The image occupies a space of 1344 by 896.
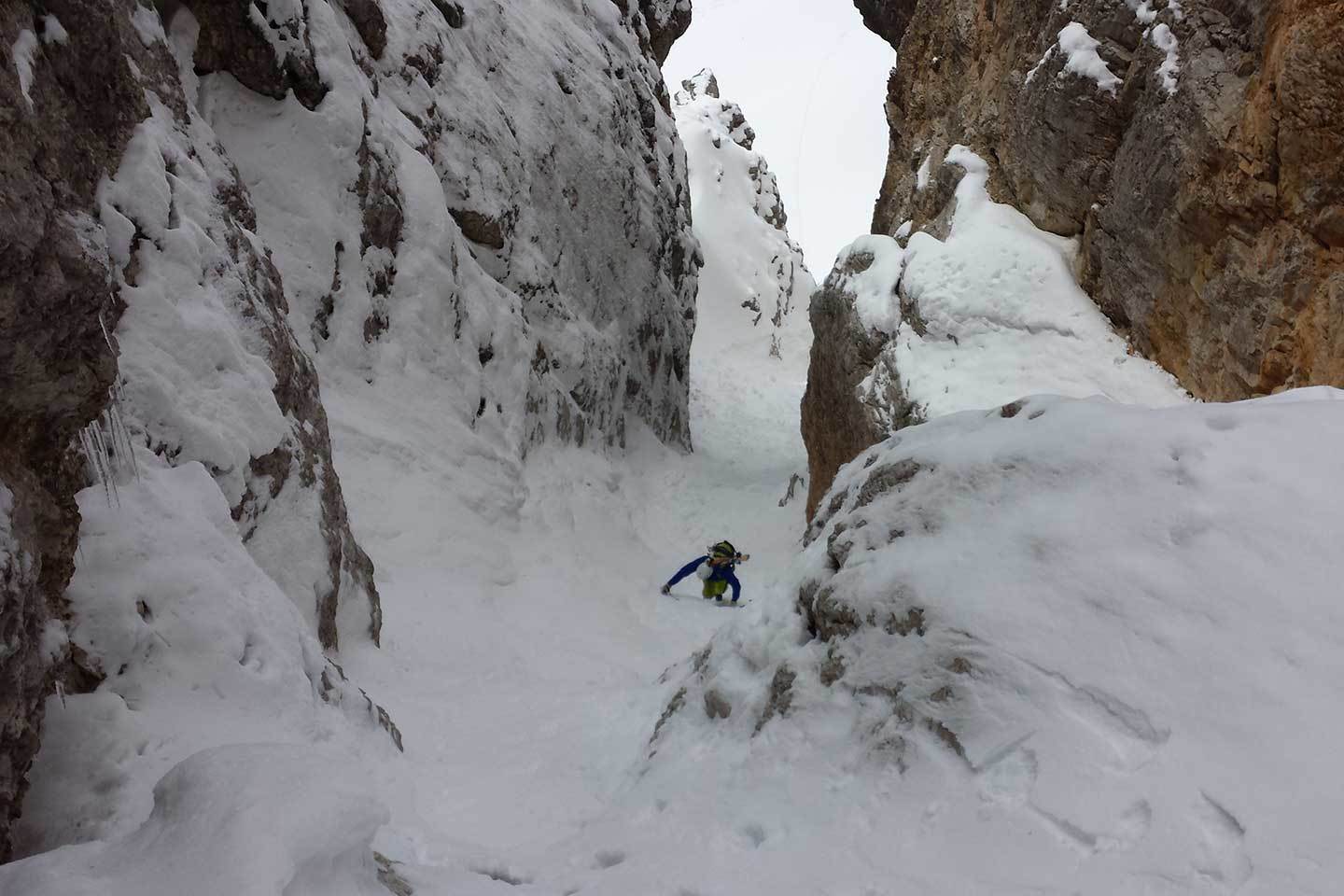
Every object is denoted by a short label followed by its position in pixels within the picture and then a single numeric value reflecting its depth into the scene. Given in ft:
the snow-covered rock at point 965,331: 34.09
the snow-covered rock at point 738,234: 118.83
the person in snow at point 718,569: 37.06
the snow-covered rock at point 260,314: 9.77
